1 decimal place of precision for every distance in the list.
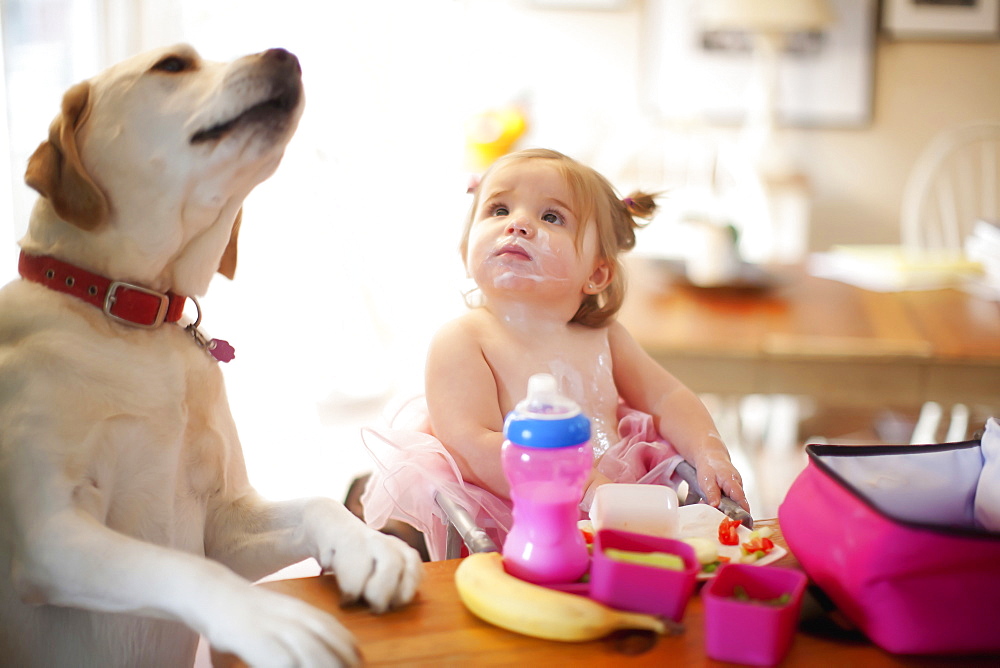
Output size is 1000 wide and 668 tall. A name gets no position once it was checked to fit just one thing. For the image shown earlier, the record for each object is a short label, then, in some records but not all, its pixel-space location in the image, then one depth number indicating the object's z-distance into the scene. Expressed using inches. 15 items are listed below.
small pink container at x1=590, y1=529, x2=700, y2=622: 30.1
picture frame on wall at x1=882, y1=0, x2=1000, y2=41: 152.5
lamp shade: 135.5
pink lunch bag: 28.2
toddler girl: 45.8
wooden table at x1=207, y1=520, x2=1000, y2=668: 28.6
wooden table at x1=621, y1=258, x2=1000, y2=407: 71.8
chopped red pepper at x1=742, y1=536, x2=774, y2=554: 35.7
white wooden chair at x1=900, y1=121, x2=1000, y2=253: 151.5
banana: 29.3
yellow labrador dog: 31.8
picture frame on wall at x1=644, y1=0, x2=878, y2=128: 155.1
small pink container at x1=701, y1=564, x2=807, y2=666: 27.8
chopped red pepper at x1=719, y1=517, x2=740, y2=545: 36.8
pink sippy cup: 31.7
